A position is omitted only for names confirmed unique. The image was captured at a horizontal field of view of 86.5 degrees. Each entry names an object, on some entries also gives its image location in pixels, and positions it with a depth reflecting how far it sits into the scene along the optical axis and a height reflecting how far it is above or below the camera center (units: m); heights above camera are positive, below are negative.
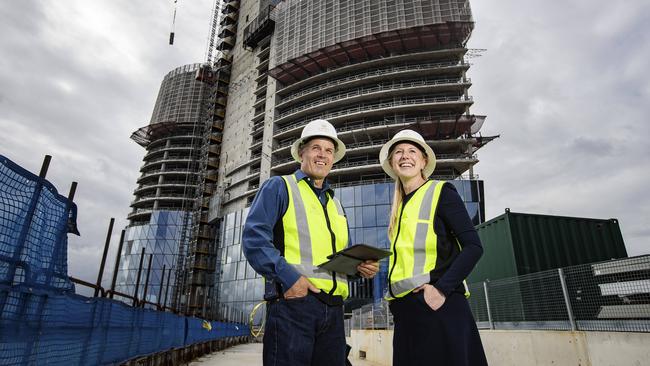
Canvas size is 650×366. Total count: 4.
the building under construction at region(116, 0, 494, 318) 33.94 +20.30
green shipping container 8.92 +1.37
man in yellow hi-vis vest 1.84 +0.20
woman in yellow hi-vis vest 1.85 +0.12
